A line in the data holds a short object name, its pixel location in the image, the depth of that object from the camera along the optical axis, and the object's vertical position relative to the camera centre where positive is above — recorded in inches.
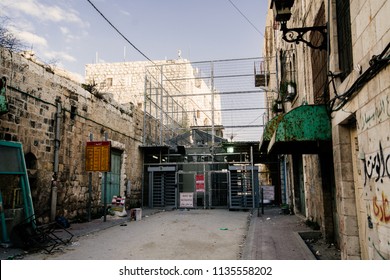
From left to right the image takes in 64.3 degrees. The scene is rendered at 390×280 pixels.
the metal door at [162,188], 661.3 -24.2
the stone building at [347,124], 138.6 +31.1
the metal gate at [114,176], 523.9 +1.5
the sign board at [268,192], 557.0 -29.2
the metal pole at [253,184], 608.1 -16.0
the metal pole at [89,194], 430.7 -23.7
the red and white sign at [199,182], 631.2 -11.7
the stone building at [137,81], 945.5 +312.6
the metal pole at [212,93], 653.9 +176.0
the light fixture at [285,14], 221.0 +115.6
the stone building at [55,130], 318.0 +58.4
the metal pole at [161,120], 691.8 +129.5
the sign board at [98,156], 428.1 +28.9
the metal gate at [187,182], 681.6 -12.6
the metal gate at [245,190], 609.3 -27.7
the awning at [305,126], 214.8 +34.3
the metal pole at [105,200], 432.1 -32.8
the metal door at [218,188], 647.5 -26.1
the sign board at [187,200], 629.6 -47.8
